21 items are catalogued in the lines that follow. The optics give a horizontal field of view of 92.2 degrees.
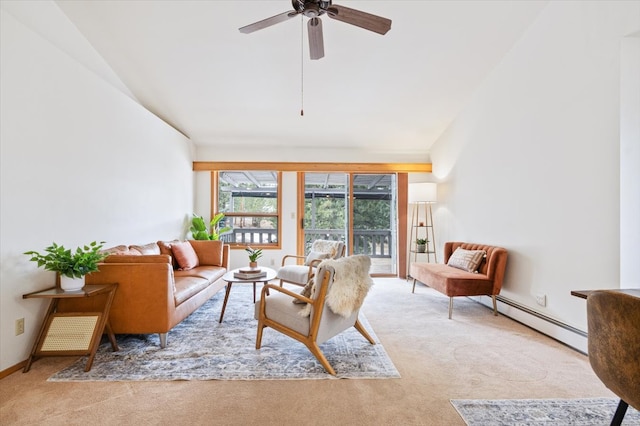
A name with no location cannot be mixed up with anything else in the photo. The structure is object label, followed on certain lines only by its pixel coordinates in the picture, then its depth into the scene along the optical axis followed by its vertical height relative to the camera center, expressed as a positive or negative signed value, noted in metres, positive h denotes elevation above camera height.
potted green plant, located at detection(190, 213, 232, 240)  5.23 -0.27
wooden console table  2.28 -0.89
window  5.99 +0.15
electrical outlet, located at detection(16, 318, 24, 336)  2.28 -0.85
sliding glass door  6.02 +0.06
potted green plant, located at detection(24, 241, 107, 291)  2.31 -0.39
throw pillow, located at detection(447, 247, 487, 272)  3.78 -0.55
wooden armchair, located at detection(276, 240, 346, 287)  4.16 -0.68
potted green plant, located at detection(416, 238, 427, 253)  5.42 -0.52
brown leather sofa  2.59 -0.67
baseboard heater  2.60 -1.01
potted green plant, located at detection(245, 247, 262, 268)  3.67 -0.53
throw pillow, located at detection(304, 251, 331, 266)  4.53 -0.62
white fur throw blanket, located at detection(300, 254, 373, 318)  2.30 -0.55
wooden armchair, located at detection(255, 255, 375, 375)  2.28 -0.80
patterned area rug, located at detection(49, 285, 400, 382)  2.20 -1.15
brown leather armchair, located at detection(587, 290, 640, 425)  1.21 -0.52
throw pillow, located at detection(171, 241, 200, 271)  4.06 -0.56
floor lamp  5.51 -0.33
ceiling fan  2.07 +1.40
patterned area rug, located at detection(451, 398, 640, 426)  1.72 -1.14
